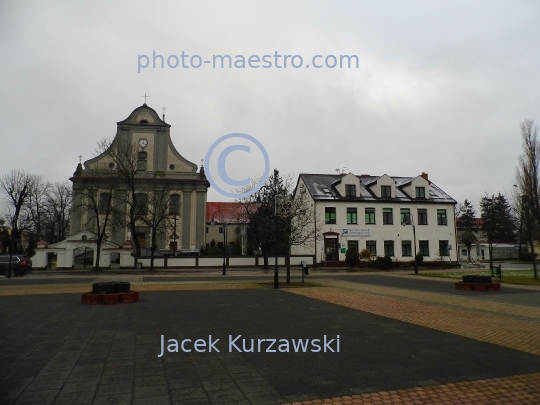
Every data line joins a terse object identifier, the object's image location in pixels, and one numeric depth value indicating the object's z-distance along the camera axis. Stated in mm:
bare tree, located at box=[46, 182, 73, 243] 60031
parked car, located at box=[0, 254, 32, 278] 31641
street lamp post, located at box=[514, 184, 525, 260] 27025
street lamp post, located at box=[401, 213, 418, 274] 45475
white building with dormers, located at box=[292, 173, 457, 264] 44281
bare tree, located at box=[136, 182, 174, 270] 41719
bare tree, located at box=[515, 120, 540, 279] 25938
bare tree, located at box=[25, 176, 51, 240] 52500
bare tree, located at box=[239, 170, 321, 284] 30859
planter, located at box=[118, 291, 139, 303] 13469
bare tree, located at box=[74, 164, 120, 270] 41066
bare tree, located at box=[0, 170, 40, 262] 47609
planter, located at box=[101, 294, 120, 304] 13133
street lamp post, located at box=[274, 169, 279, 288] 46234
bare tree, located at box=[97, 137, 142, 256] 39719
